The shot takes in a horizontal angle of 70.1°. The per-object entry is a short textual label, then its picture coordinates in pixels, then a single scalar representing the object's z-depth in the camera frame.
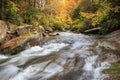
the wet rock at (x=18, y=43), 4.47
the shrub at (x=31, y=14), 7.76
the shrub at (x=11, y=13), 6.20
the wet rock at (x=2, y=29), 5.01
